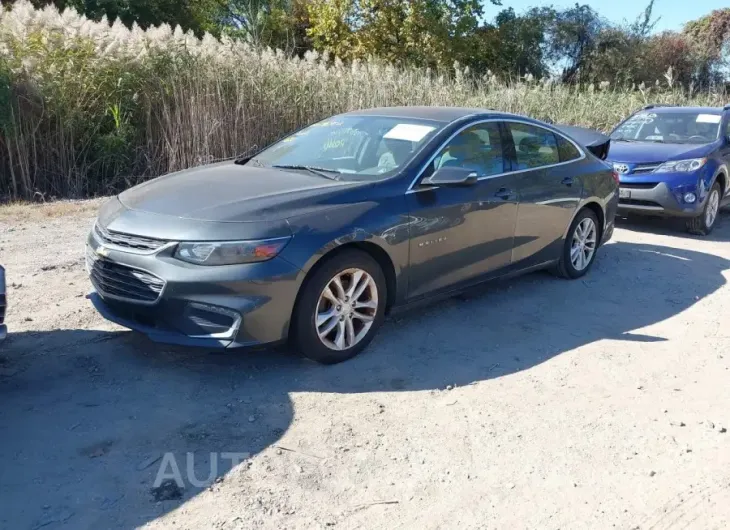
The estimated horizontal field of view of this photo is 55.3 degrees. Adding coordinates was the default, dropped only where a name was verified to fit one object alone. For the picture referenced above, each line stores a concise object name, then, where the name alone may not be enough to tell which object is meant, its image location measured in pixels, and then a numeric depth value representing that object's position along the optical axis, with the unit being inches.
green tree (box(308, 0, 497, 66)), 968.3
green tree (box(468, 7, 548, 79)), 1127.0
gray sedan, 158.1
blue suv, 356.8
